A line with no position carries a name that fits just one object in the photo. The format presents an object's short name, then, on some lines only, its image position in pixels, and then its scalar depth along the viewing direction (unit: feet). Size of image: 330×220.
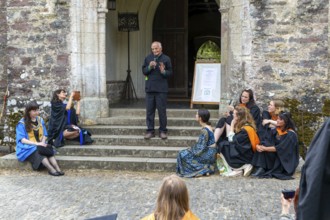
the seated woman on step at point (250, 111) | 23.43
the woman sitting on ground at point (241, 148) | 21.65
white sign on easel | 29.27
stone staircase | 23.27
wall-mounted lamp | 32.41
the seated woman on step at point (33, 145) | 22.44
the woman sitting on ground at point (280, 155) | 21.18
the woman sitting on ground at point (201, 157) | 21.48
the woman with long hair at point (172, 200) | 8.89
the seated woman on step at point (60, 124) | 24.90
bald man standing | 24.70
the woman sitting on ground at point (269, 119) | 22.22
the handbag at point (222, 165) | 21.76
